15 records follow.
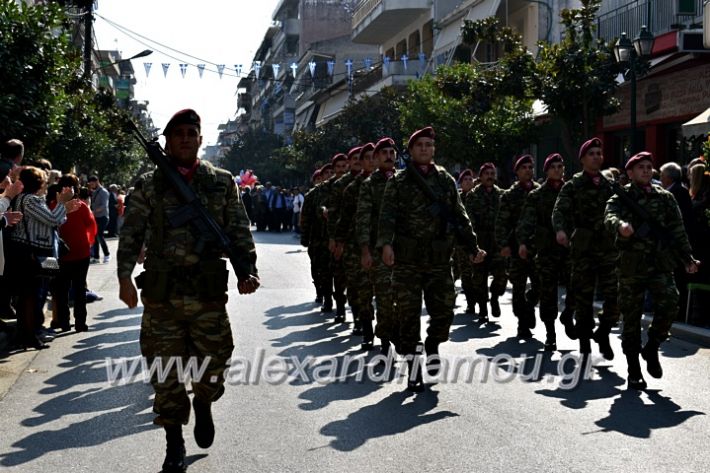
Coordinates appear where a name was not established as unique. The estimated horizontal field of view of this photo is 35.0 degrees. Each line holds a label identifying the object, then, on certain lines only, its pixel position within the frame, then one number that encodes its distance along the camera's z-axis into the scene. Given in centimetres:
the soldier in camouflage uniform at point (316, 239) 1391
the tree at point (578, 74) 2180
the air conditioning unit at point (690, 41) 2095
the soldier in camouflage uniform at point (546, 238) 1059
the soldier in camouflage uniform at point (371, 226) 941
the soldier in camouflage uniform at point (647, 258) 844
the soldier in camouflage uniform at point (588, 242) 959
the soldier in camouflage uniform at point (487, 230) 1301
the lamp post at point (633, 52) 1789
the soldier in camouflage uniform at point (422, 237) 835
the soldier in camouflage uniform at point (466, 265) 1355
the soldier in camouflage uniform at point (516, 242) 1133
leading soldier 605
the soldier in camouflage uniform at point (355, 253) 1082
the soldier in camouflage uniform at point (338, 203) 1191
